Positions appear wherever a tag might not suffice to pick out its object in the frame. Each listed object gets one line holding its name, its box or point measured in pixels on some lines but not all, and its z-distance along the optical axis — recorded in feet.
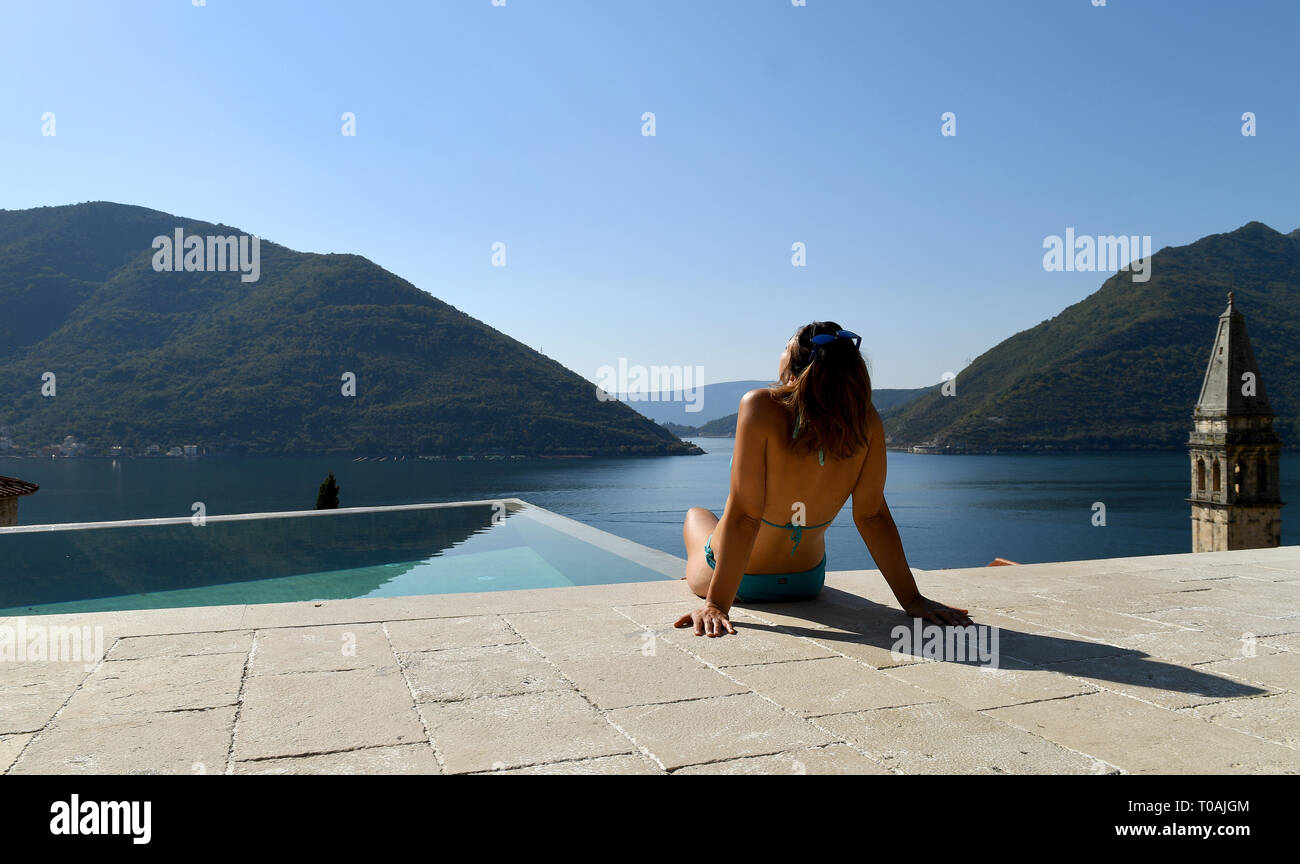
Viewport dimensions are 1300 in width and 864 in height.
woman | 8.80
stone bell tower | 98.68
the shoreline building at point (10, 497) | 31.17
